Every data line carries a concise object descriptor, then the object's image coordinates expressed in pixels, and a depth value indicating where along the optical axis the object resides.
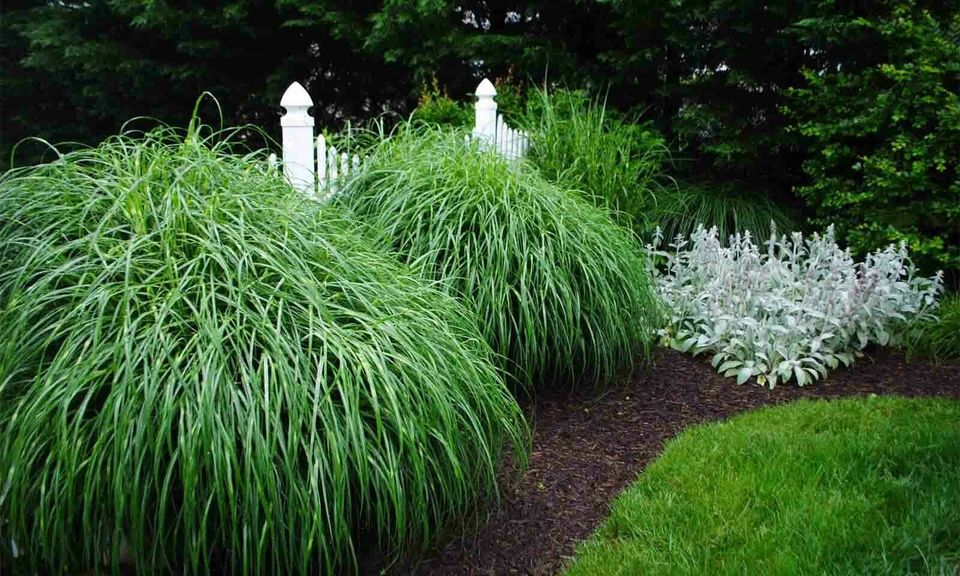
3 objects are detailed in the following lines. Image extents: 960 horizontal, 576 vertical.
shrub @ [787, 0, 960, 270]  5.03
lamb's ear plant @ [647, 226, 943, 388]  4.18
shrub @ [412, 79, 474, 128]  6.12
